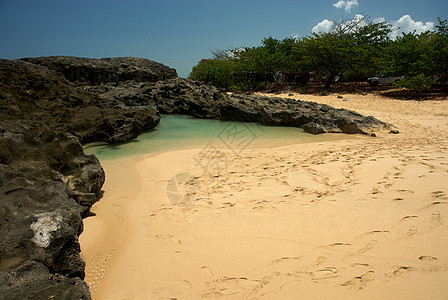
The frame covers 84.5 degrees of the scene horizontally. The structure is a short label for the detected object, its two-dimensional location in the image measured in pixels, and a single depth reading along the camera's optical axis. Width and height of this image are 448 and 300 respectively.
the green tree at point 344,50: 19.37
